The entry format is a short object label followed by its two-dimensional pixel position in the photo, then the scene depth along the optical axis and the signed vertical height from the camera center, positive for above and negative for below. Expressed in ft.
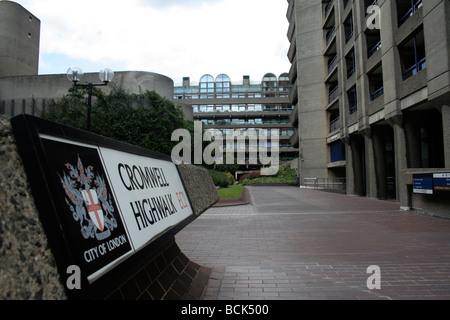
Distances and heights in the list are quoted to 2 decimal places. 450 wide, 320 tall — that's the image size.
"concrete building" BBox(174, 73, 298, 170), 235.81 +55.00
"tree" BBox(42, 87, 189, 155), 85.40 +16.74
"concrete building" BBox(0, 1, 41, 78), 105.29 +48.85
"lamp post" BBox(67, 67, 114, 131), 45.29 +15.15
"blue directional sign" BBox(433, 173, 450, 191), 31.58 -0.82
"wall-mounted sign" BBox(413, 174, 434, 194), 34.47 -1.17
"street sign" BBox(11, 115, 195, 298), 4.86 -0.44
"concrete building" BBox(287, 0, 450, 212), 42.63 +17.87
